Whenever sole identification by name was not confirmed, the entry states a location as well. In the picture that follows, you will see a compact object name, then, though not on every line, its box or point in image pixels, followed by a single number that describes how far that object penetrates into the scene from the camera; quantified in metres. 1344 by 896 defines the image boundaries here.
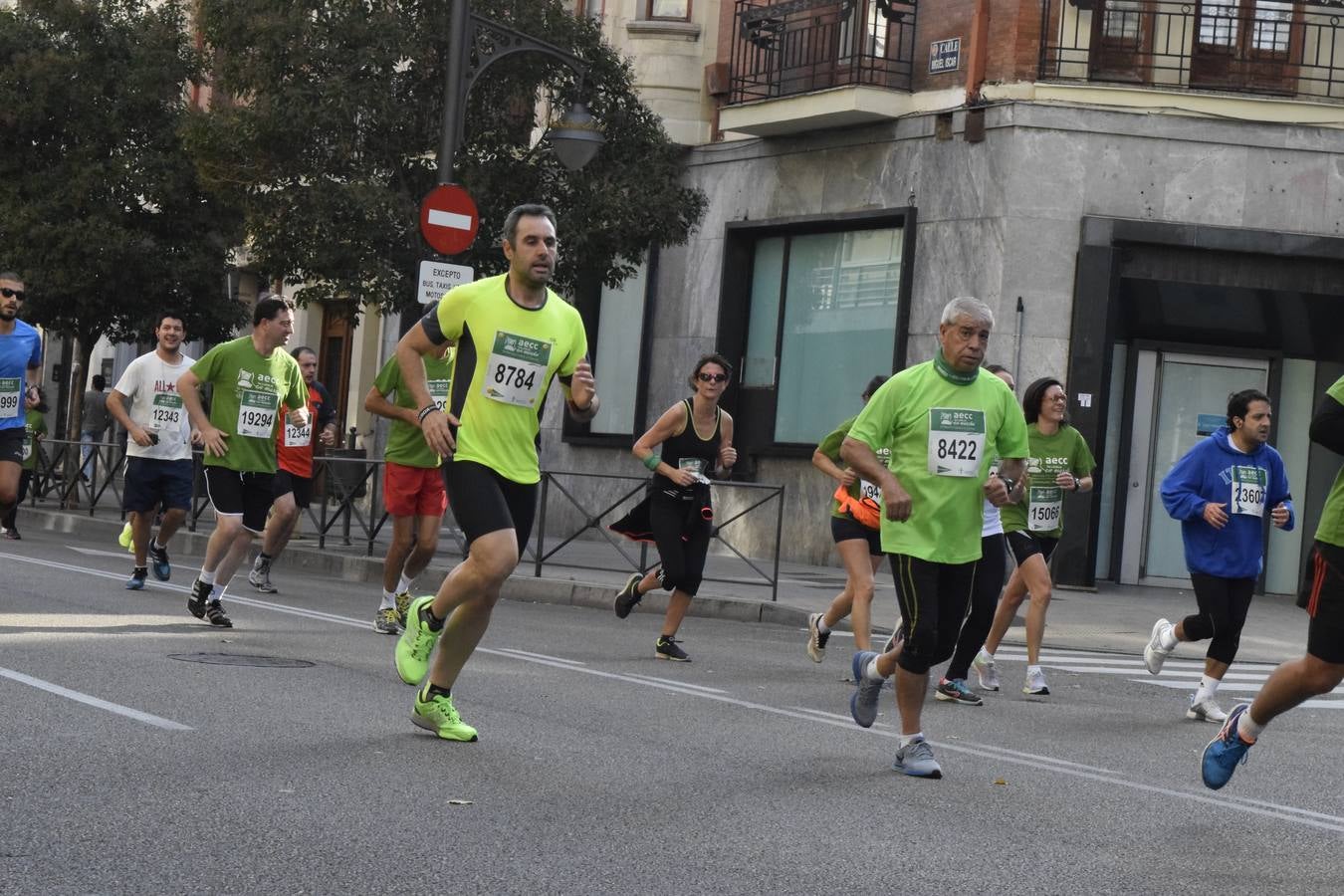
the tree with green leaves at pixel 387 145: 18.73
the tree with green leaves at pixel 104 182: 26.23
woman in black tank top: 12.03
